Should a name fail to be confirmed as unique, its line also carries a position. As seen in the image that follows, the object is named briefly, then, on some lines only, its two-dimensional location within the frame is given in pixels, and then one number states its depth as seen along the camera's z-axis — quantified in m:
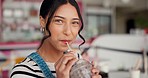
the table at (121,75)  2.01
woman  0.91
